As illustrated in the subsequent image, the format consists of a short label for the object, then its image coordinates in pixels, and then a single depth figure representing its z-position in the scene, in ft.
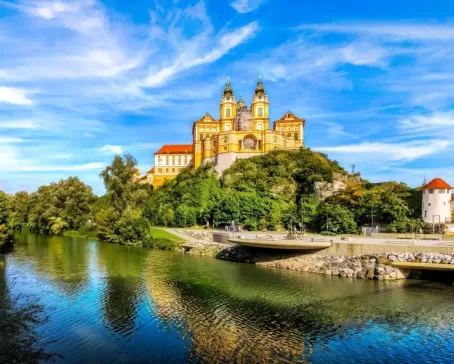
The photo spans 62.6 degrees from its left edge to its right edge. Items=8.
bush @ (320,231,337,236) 150.51
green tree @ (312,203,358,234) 152.35
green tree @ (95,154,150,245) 181.84
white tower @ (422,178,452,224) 134.10
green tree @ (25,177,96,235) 216.33
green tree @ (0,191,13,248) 130.04
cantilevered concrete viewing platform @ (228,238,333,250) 107.14
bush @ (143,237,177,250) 157.08
